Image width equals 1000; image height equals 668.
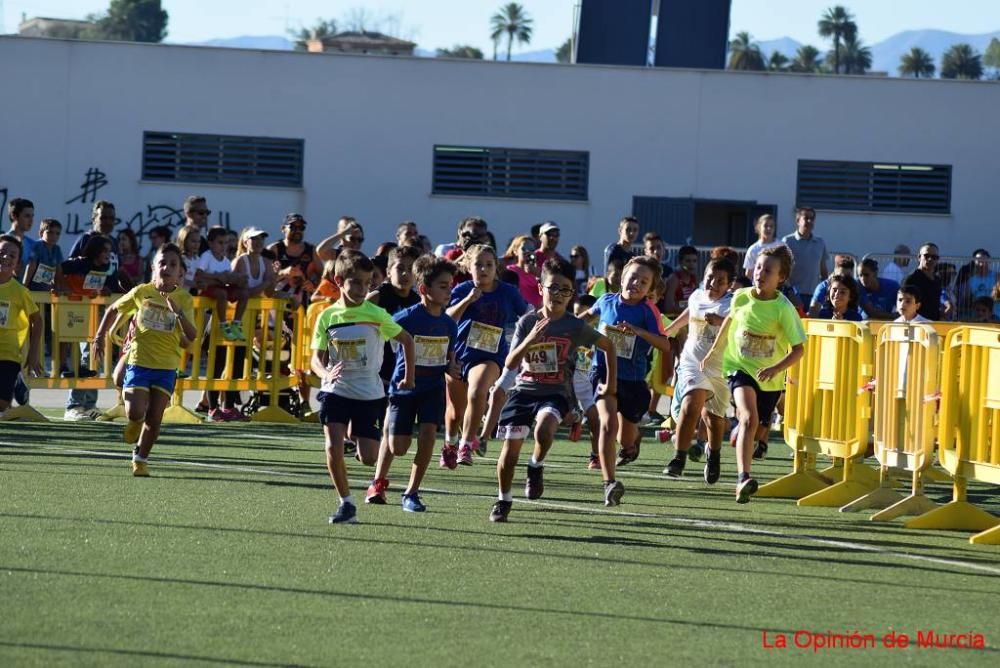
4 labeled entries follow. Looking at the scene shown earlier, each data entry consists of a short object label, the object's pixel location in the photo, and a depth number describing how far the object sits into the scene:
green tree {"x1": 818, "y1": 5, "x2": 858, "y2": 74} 154.75
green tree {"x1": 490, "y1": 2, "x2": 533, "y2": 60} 156.88
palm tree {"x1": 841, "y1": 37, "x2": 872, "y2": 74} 155.00
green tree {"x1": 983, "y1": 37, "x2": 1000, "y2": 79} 187.75
